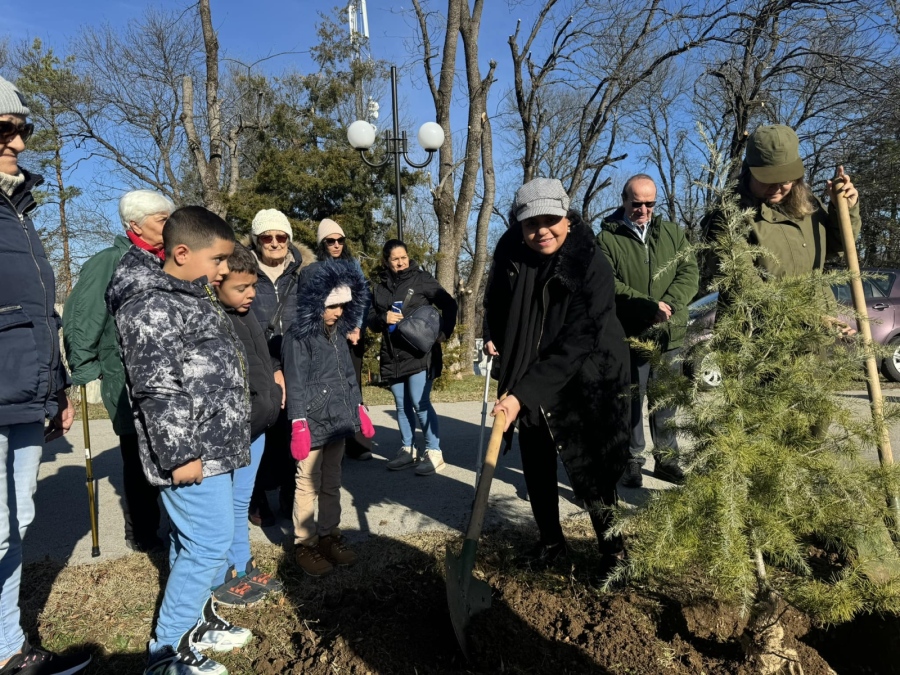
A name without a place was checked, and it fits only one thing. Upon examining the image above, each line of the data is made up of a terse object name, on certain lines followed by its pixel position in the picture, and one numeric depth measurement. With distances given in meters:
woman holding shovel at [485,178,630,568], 2.70
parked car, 9.16
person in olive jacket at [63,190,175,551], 3.20
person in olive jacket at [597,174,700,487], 4.03
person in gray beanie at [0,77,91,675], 2.23
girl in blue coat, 3.26
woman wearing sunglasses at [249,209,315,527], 3.77
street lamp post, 9.48
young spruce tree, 1.92
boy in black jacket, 2.87
